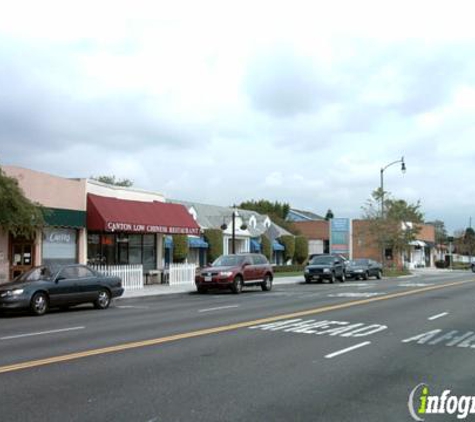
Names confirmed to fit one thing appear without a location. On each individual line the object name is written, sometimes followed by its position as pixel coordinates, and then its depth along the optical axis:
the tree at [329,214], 115.79
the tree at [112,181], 74.75
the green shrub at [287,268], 51.19
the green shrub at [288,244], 60.66
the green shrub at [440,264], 81.81
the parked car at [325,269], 37.03
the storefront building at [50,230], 23.28
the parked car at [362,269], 42.47
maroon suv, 26.59
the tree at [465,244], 110.31
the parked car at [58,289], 17.19
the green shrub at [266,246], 55.88
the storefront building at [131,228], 26.53
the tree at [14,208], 20.20
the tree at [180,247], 42.97
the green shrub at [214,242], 47.88
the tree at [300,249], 63.55
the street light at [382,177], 48.88
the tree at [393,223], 54.09
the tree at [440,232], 116.22
